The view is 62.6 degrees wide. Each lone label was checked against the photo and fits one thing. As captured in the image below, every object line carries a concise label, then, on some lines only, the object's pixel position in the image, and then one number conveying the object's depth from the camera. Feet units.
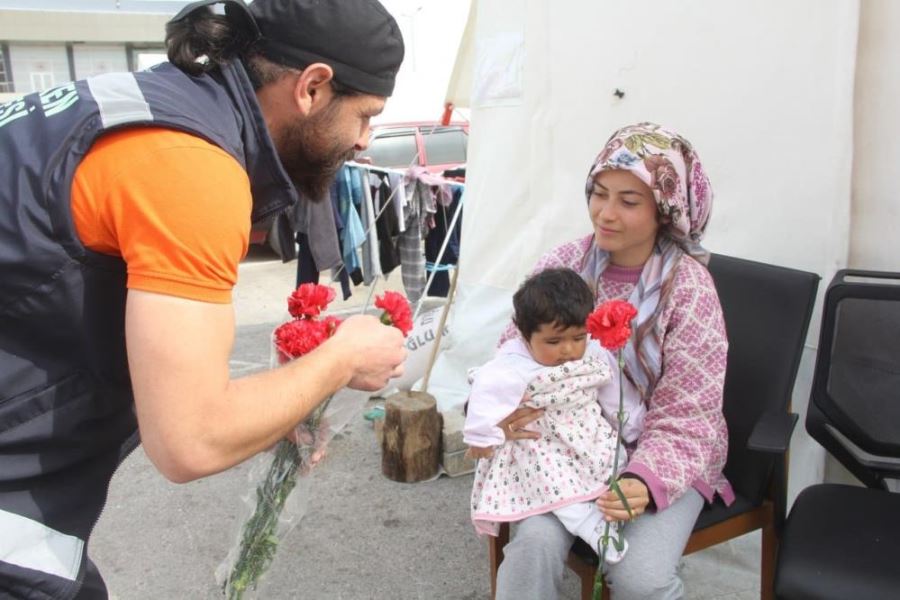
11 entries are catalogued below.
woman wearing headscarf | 6.63
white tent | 8.09
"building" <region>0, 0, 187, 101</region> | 71.20
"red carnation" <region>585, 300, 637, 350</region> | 5.15
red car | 29.09
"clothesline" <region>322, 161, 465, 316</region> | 17.29
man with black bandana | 3.23
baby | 6.74
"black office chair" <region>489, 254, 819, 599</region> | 7.17
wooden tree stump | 11.42
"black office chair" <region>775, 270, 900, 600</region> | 6.53
